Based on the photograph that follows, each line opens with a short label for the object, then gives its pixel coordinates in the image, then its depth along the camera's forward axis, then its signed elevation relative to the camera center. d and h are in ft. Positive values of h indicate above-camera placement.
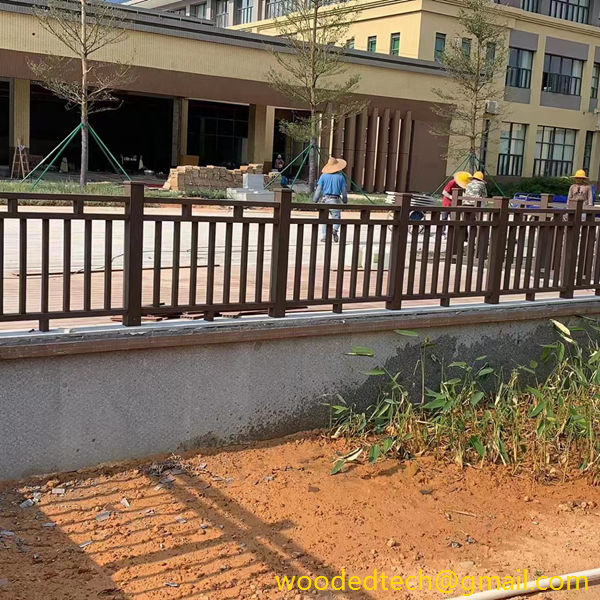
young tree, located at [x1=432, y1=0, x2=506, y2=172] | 95.45 +11.04
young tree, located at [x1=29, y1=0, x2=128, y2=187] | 68.28 +8.34
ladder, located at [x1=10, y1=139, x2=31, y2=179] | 80.85 -2.06
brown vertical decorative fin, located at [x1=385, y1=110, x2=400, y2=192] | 105.29 +1.32
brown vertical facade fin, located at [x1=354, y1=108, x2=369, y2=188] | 102.12 +2.00
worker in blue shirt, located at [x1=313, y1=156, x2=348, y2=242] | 41.11 -1.20
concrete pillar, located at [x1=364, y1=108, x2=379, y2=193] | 103.87 +1.15
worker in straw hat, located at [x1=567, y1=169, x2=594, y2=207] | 43.38 -0.73
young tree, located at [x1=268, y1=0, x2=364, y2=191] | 79.87 +8.92
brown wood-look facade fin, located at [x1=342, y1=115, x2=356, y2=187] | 101.55 +2.51
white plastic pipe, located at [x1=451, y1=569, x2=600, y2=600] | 14.24 -7.28
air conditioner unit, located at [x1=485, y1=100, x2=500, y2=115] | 107.96 +8.13
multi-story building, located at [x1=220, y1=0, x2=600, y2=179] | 114.62 +16.73
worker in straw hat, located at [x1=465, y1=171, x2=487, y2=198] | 40.29 -0.91
